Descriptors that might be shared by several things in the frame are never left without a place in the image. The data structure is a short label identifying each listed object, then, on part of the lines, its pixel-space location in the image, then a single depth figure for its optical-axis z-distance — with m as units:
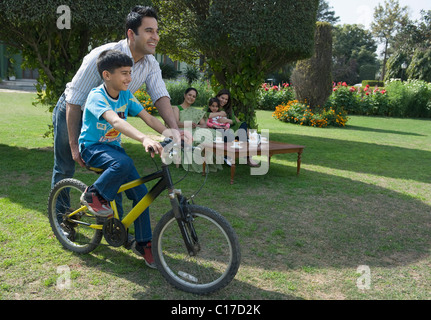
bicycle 2.91
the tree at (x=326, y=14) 79.25
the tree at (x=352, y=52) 63.22
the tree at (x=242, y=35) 8.34
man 3.29
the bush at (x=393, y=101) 22.05
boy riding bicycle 2.99
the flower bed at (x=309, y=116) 16.72
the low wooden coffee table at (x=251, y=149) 6.52
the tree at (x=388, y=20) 59.41
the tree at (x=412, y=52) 45.41
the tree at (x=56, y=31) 6.62
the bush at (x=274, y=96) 22.01
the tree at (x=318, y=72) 16.77
